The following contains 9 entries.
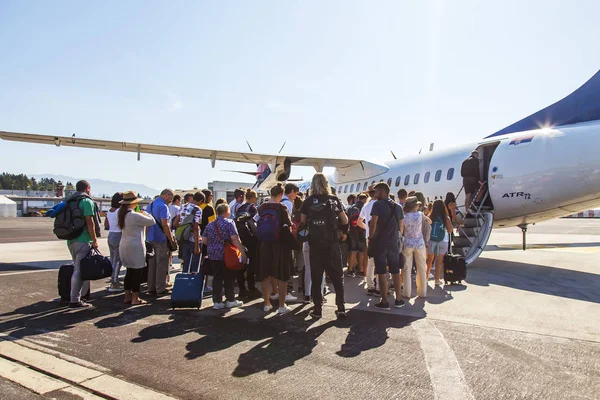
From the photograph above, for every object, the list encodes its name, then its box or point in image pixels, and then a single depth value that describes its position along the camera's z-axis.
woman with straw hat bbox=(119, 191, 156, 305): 6.15
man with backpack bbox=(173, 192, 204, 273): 7.29
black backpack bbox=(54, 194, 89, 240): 6.08
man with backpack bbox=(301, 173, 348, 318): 5.60
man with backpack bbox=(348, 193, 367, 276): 8.59
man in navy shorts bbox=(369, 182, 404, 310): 6.16
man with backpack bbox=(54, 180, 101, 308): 6.11
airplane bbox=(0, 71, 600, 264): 9.51
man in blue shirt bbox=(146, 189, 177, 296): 6.99
